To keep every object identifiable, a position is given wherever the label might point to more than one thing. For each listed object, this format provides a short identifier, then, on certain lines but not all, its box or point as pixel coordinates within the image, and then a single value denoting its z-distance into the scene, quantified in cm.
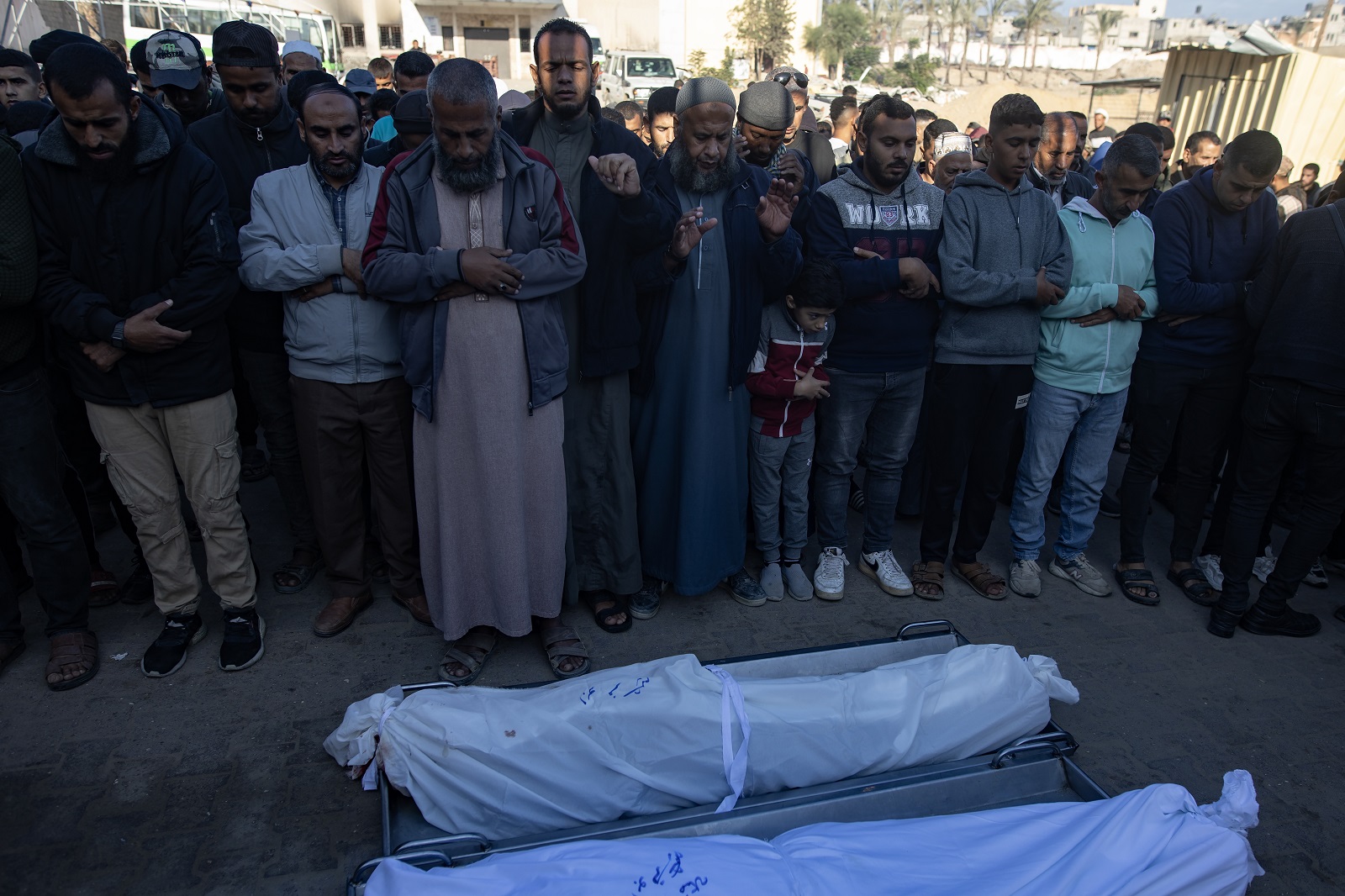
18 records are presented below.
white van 2316
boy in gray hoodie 386
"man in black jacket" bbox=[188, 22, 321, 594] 374
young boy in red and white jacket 373
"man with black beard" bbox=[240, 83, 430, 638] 330
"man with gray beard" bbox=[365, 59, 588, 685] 303
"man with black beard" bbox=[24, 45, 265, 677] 302
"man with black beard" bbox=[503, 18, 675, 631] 333
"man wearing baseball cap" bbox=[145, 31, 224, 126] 456
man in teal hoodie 400
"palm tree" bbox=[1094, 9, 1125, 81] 6881
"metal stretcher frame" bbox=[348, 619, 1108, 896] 248
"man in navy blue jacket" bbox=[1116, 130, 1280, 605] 403
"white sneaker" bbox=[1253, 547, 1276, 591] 468
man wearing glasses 546
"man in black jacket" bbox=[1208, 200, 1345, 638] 373
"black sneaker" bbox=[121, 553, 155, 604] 395
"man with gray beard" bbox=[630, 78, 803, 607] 347
